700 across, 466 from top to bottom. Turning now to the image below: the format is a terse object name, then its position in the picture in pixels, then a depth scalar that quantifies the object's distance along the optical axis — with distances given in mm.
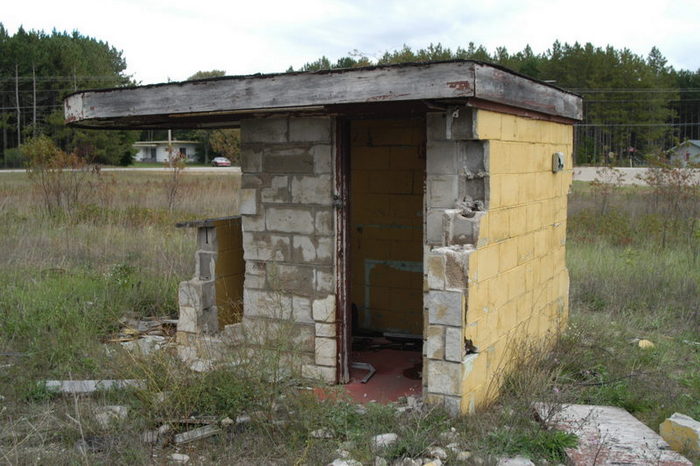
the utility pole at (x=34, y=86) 42203
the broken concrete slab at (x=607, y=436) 4629
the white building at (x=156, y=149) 68750
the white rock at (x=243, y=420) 5066
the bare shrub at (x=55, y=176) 15383
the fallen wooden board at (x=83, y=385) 5719
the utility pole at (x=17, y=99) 43375
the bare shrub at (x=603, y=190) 16438
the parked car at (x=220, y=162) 55031
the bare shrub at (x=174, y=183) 17531
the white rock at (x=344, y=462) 4461
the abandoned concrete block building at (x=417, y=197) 5293
